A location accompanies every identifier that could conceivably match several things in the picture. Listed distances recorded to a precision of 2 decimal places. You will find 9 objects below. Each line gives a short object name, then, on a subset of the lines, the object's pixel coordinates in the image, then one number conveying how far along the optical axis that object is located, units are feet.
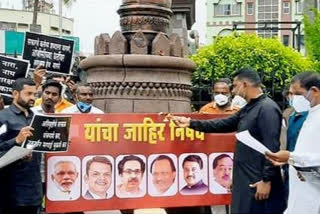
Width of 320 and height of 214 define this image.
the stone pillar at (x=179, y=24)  49.66
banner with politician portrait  22.89
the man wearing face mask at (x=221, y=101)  27.27
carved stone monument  26.20
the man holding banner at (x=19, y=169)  19.94
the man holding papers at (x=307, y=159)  17.88
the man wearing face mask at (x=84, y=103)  25.33
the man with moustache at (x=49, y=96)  22.35
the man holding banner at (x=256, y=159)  20.20
